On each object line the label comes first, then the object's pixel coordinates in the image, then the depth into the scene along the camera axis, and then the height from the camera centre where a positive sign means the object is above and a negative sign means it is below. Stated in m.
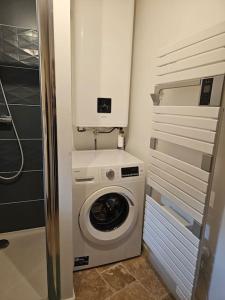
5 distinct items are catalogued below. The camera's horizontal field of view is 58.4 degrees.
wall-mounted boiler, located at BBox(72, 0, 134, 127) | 1.74 +0.40
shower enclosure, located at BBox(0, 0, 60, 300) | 1.53 -0.59
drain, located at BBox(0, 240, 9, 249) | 1.85 -1.30
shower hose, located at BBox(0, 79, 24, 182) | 1.85 -0.67
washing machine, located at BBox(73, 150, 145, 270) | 1.51 -0.83
